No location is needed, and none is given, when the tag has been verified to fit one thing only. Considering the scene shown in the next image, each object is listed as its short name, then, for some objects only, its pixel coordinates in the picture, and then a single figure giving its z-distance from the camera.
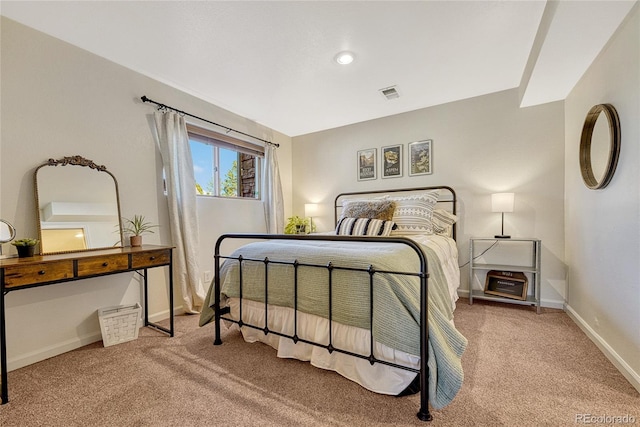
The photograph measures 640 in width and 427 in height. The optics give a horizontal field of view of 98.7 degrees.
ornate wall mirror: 1.95
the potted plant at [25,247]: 1.69
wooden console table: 1.46
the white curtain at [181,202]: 2.66
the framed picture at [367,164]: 3.79
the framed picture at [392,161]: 3.61
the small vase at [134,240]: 2.30
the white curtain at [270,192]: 3.88
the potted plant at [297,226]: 4.02
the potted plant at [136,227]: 2.31
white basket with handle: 2.06
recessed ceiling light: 2.27
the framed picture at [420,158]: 3.41
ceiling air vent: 2.89
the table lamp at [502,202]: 2.74
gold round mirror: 1.76
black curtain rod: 2.53
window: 3.17
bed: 1.29
